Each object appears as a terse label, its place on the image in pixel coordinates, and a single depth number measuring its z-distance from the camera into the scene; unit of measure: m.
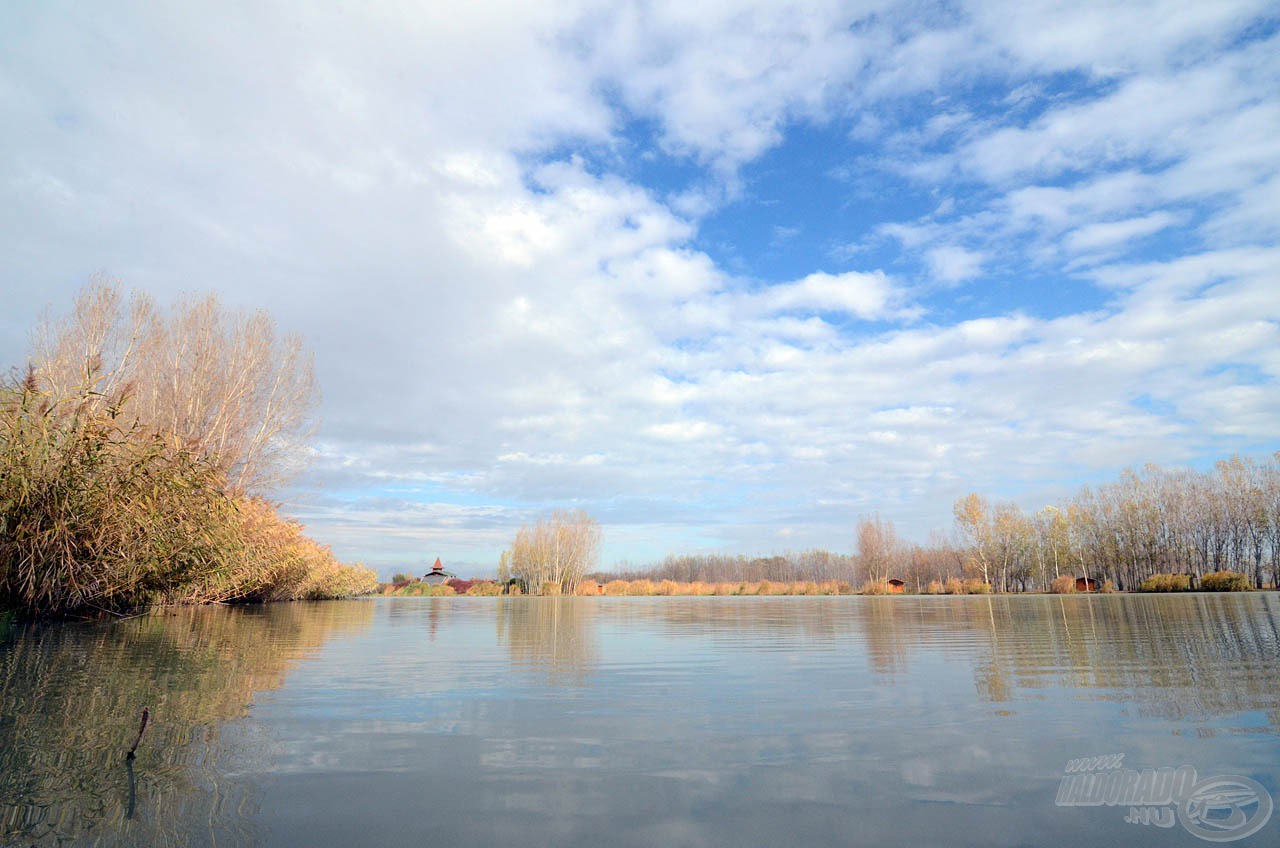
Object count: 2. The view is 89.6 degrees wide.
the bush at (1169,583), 40.31
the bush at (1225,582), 37.25
